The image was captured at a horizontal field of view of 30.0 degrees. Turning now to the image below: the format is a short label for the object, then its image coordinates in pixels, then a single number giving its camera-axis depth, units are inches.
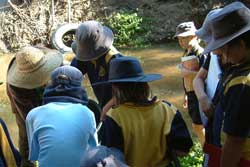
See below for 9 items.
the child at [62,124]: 113.5
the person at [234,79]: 89.4
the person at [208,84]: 105.5
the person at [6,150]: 120.8
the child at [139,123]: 105.2
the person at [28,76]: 142.9
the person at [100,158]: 78.3
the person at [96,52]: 144.3
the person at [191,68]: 158.6
